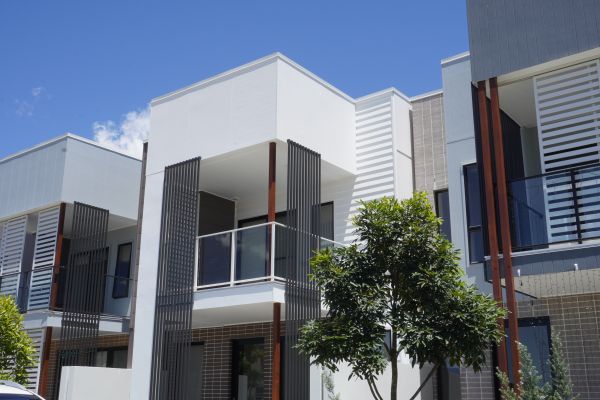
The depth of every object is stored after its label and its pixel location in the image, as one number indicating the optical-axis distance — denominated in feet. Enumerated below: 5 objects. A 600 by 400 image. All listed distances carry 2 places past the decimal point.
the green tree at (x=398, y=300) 31.45
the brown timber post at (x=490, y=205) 36.17
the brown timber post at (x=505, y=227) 35.78
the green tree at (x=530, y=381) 27.53
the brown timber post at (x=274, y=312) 46.16
